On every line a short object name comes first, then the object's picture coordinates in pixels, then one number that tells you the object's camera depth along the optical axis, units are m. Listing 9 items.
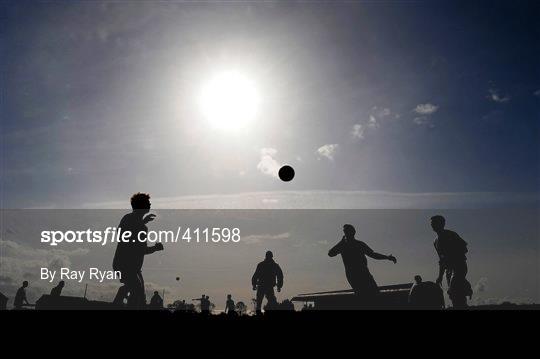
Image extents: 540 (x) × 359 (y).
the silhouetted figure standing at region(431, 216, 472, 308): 9.70
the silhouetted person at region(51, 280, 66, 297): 17.81
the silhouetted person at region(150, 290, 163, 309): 21.77
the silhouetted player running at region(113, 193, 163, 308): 8.20
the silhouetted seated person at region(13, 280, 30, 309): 19.58
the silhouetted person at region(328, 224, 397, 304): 9.73
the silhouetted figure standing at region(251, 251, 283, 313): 13.84
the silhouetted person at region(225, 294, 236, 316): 24.11
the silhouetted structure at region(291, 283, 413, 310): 9.68
